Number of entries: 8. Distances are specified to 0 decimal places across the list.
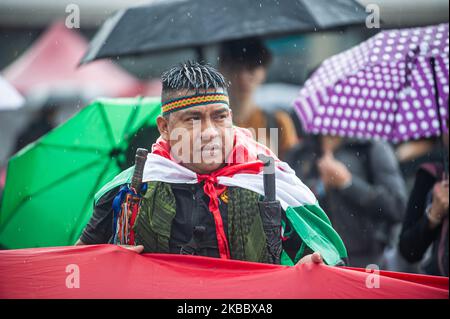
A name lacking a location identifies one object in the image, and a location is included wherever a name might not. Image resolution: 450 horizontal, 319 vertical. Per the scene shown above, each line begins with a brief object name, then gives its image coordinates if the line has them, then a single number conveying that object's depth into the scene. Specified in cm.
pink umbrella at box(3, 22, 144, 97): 2128
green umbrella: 940
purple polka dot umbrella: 911
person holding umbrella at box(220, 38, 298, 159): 1142
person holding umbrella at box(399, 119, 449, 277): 895
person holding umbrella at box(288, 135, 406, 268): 1159
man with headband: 666
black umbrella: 1009
